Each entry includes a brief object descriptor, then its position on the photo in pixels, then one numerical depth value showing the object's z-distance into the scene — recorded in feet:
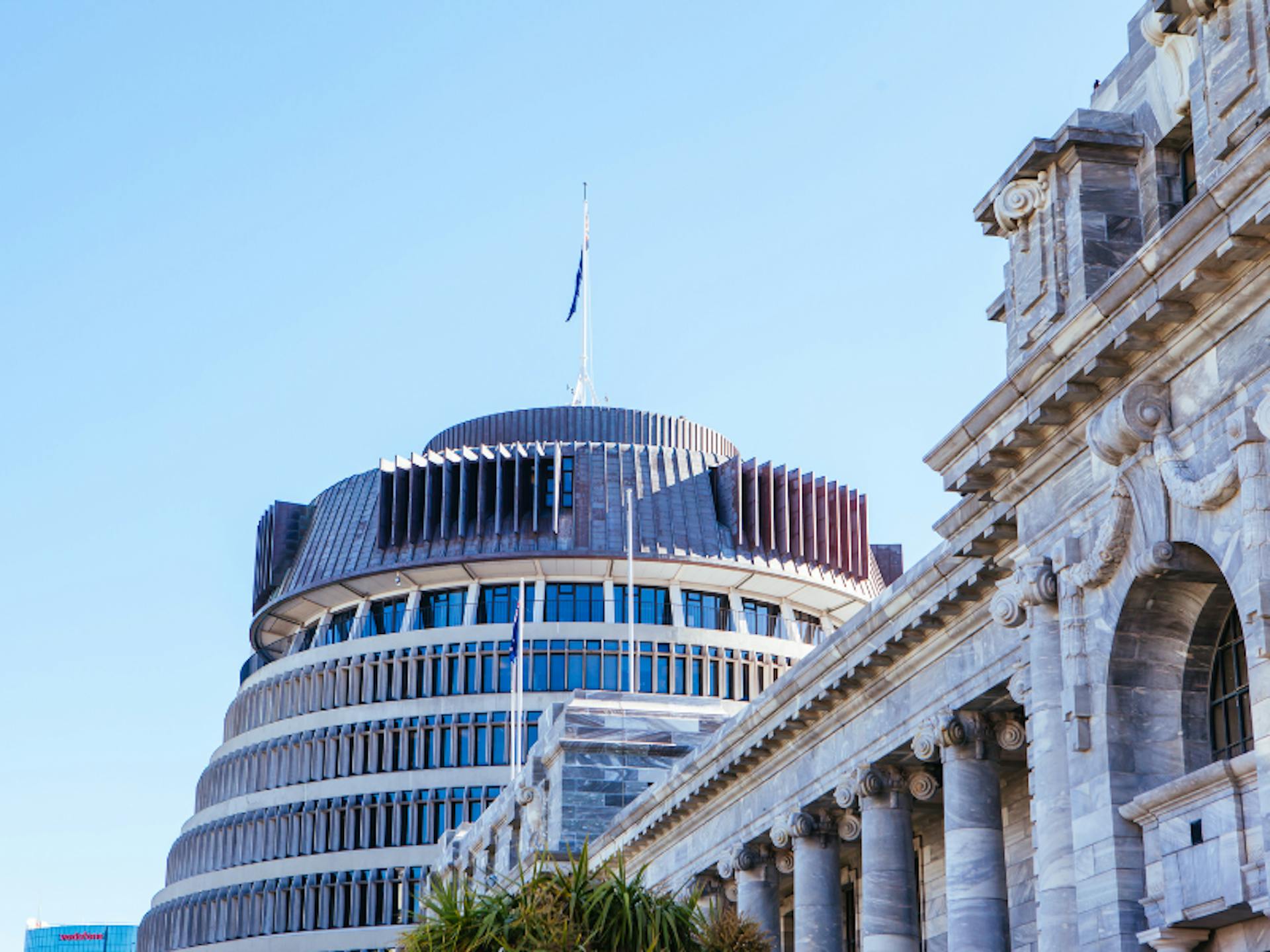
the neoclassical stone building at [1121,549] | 72.74
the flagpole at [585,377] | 407.44
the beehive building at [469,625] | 372.38
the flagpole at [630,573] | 325.34
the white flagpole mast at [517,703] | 285.68
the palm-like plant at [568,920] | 103.91
